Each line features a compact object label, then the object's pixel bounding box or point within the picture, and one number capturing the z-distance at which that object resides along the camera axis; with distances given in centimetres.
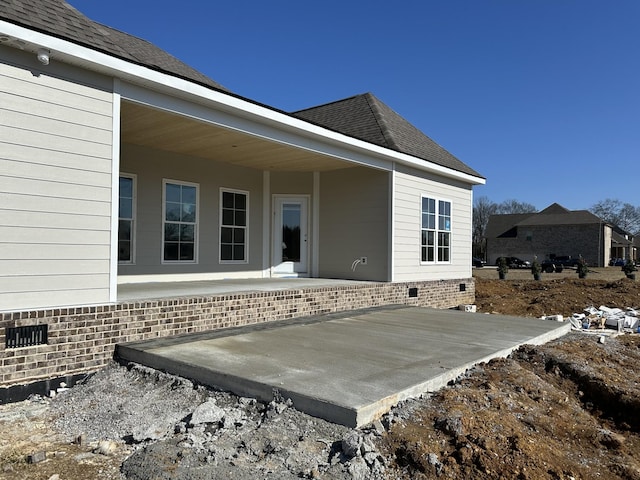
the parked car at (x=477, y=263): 4416
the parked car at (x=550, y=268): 3306
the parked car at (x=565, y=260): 4203
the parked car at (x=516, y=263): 4328
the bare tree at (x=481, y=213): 7162
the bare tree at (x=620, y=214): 6944
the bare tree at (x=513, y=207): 7459
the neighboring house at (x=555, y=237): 4672
